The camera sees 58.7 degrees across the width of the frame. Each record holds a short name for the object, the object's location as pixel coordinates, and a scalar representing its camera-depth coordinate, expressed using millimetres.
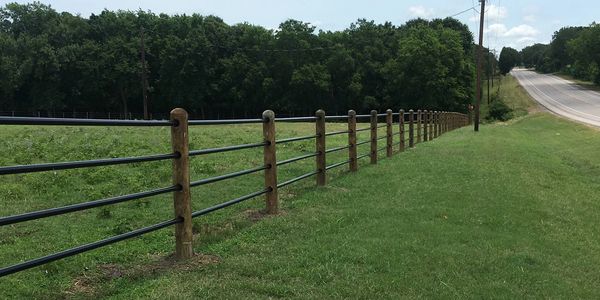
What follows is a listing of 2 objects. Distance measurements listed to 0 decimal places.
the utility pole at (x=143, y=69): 51694
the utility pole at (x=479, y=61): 34466
